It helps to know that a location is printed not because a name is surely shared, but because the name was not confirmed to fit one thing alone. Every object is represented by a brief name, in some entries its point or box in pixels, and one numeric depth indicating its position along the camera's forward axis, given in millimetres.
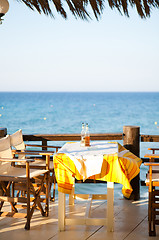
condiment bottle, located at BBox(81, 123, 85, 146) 3957
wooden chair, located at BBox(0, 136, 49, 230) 3609
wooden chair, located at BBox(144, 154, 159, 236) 3438
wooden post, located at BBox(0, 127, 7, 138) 4758
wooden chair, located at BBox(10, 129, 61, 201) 4312
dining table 3414
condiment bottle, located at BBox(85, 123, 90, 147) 3931
